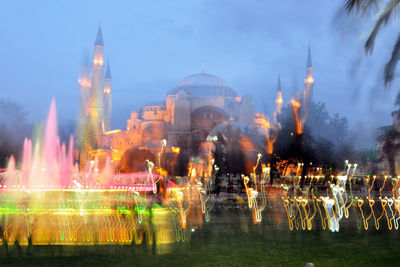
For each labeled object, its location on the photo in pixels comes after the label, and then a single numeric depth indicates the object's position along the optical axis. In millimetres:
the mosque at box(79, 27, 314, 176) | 56938
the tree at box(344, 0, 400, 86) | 4945
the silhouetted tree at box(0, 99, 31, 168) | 33188
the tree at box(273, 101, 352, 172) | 29375
